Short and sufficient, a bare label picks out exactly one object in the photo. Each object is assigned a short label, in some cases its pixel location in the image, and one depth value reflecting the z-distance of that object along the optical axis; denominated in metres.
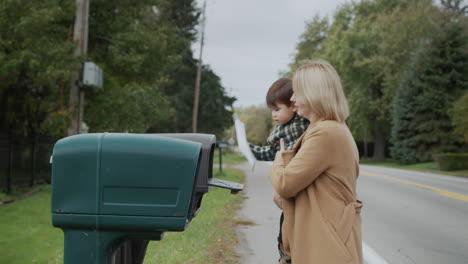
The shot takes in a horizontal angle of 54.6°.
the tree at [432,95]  28.95
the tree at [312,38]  47.69
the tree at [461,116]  21.42
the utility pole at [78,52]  11.70
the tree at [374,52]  34.41
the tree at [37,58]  10.34
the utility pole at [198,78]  28.85
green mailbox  2.01
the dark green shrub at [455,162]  23.42
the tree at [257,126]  78.22
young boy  2.91
